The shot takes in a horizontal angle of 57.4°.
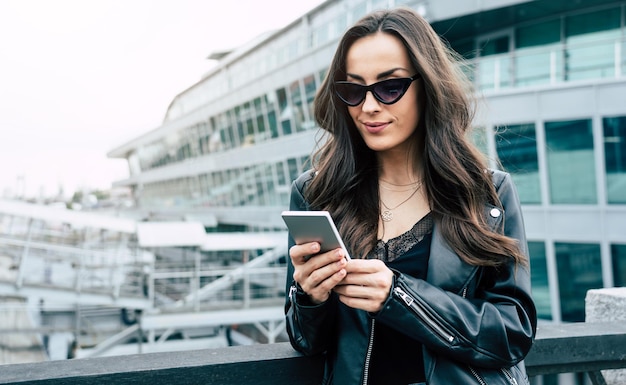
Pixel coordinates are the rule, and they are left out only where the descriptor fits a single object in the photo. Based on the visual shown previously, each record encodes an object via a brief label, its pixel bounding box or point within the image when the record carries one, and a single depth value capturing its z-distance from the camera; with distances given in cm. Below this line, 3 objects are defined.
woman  162
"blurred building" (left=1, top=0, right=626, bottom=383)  1304
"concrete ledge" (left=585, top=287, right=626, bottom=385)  254
